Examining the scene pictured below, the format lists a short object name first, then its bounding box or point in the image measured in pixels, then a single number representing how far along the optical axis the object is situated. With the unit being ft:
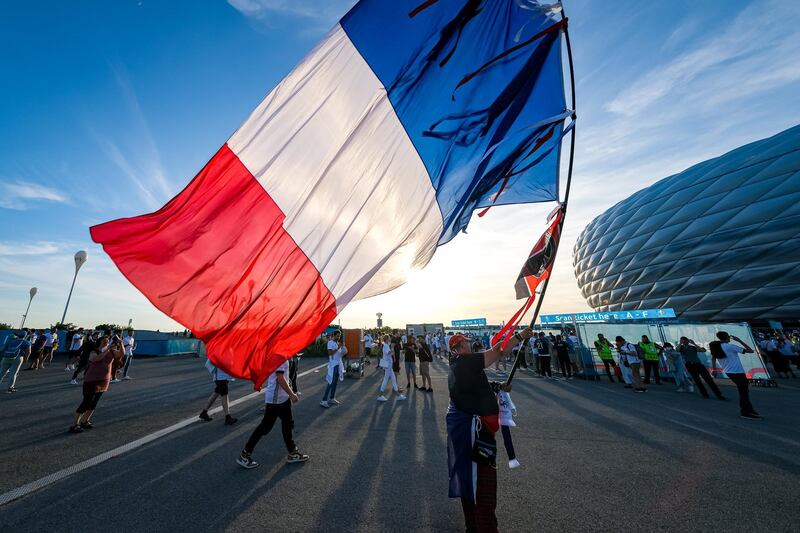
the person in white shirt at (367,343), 73.12
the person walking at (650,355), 38.85
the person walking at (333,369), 26.73
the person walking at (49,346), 50.08
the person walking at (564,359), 45.21
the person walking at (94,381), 18.93
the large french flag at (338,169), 9.77
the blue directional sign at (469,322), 159.76
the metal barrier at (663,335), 39.47
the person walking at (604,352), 41.19
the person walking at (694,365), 29.78
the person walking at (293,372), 29.91
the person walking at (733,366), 22.59
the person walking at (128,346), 39.50
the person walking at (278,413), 14.53
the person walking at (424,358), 33.83
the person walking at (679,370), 33.58
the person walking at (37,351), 47.09
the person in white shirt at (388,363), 32.10
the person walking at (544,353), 46.73
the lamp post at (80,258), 77.00
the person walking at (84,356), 33.07
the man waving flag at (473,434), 9.09
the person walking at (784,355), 44.75
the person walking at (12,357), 29.65
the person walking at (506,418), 14.15
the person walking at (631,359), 33.96
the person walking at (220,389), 21.66
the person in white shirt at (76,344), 44.14
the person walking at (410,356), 35.27
